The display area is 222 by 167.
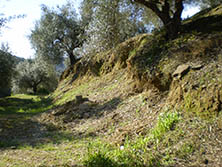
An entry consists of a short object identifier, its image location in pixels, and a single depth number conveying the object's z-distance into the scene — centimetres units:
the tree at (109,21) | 959
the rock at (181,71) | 574
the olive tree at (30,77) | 3136
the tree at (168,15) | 794
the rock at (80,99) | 1007
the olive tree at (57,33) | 2120
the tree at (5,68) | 1865
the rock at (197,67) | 554
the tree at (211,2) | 1279
